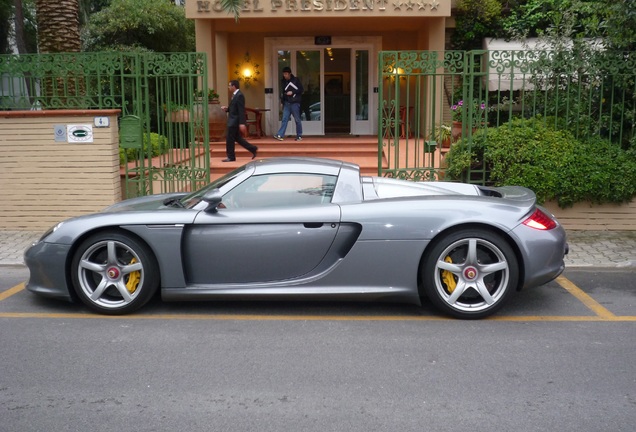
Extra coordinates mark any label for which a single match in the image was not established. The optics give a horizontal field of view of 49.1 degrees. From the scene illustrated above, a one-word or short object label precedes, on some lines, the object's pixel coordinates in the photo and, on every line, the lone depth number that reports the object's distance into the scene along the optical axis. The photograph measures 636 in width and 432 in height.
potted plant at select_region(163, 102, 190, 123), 10.65
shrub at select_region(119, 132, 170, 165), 12.98
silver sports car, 5.76
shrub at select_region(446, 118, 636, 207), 9.40
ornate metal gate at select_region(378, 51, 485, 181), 9.81
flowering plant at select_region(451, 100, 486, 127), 10.13
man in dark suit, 12.56
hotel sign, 14.91
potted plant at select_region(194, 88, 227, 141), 14.70
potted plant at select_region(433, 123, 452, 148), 13.88
